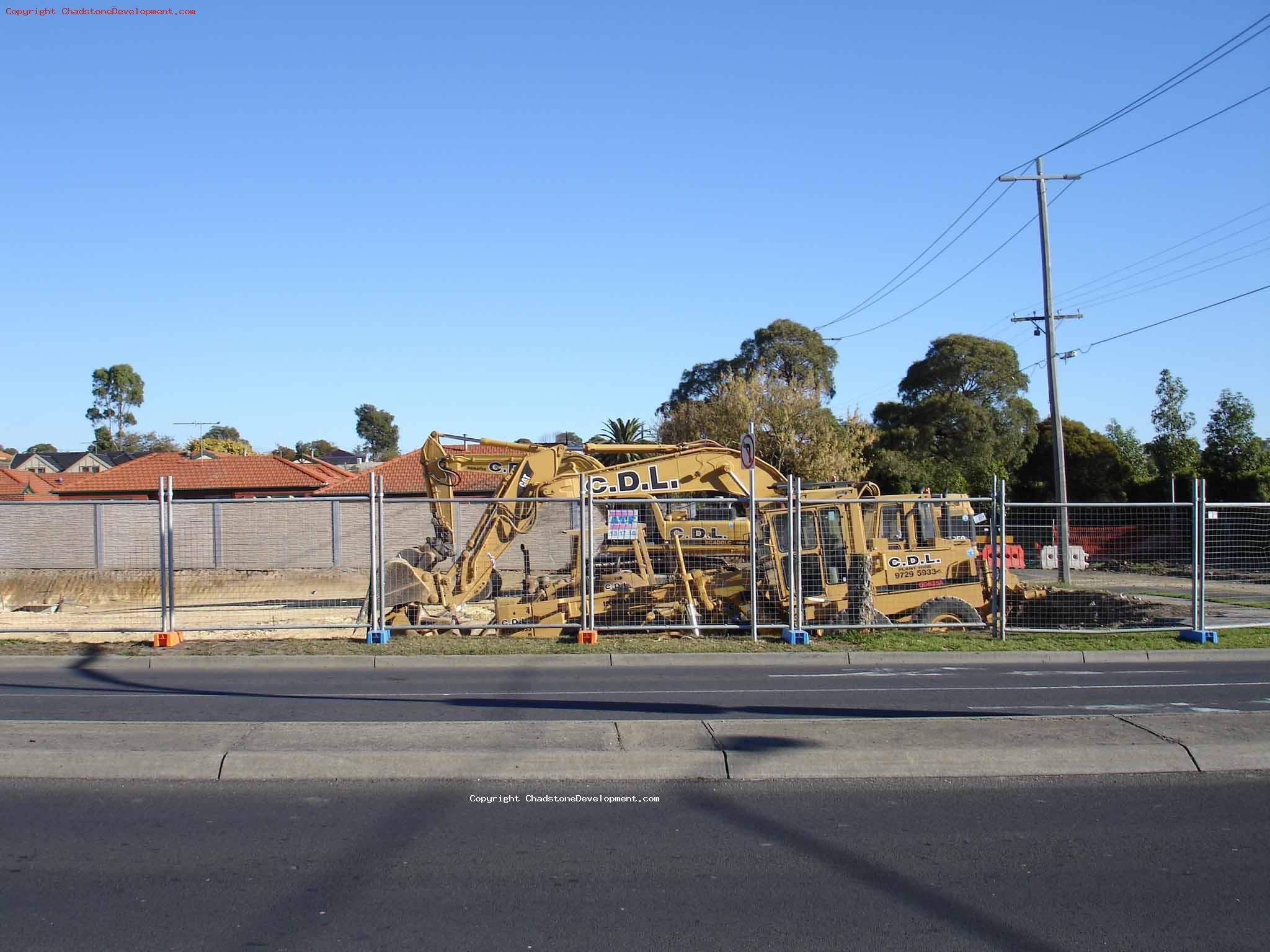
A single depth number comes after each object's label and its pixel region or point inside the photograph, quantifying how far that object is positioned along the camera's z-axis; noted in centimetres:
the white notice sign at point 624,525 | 1670
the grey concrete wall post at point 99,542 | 2962
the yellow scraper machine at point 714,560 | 1689
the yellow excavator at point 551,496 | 1748
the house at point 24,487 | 5331
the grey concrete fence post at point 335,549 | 3097
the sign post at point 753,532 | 1552
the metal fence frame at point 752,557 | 1590
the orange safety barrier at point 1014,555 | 1747
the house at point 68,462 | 8669
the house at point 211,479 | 4647
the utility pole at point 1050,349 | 2967
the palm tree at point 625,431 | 6538
